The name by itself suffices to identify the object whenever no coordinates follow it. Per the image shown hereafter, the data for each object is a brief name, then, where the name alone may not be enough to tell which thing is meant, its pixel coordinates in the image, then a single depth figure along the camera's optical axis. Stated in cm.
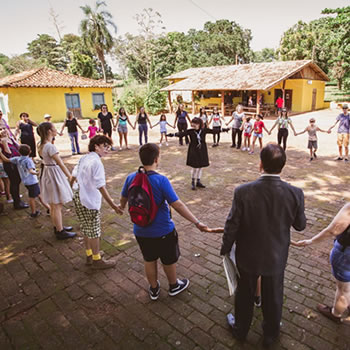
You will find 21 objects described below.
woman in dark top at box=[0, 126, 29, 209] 560
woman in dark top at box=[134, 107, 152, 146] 1066
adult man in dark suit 209
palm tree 3331
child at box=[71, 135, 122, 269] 327
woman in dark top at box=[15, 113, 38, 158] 827
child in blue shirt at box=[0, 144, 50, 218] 508
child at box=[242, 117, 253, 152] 1031
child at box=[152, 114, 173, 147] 1145
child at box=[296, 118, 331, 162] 864
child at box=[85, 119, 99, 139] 991
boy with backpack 255
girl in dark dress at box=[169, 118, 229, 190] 610
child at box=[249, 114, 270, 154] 970
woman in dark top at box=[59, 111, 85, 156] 993
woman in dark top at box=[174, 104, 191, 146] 1136
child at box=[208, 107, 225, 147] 1144
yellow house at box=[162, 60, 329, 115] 2106
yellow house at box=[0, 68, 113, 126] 2028
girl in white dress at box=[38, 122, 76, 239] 404
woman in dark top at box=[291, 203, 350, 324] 224
